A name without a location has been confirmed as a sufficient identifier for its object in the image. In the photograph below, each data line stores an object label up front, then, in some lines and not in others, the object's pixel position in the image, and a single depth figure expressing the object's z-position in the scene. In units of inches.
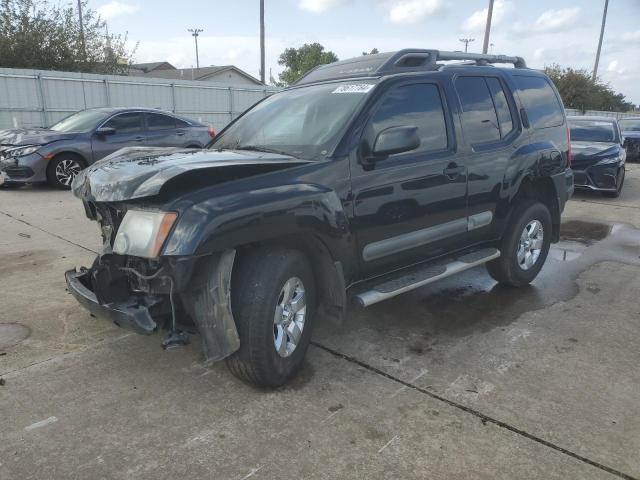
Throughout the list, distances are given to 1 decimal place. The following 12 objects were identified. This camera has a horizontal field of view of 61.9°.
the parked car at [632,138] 717.6
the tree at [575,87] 1492.4
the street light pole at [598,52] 1558.8
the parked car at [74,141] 382.0
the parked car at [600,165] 410.3
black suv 111.8
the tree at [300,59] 2822.3
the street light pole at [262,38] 1068.5
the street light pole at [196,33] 3036.4
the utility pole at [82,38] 934.6
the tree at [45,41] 854.5
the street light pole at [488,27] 808.9
